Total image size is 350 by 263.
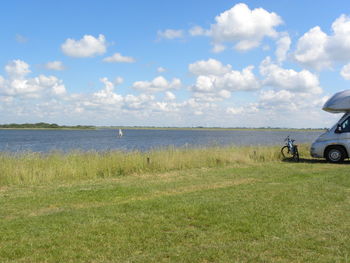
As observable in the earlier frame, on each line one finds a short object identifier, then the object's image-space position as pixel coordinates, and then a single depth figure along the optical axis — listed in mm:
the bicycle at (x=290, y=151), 17814
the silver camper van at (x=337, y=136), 16016
